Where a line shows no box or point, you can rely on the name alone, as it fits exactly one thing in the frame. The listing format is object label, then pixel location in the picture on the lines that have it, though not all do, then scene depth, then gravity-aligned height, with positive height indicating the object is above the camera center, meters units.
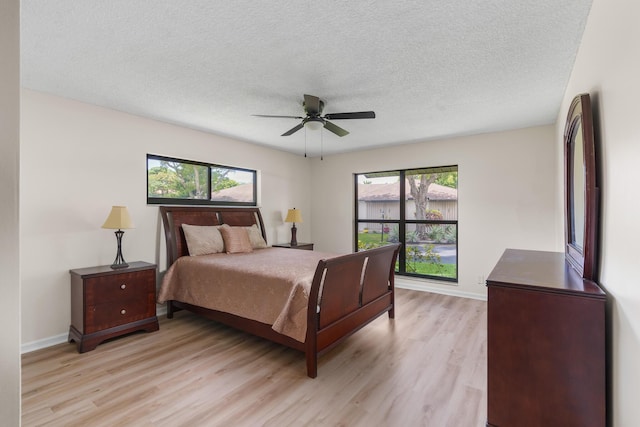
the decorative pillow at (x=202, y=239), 3.77 -0.31
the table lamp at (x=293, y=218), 5.33 -0.06
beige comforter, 2.47 -0.67
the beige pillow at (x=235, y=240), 4.01 -0.33
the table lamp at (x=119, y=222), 3.05 -0.07
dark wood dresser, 1.36 -0.65
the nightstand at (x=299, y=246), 5.10 -0.53
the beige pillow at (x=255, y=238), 4.39 -0.34
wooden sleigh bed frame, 2.39 -0.76
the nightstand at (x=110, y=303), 2.81 -0.86
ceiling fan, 2.71 +0.91
